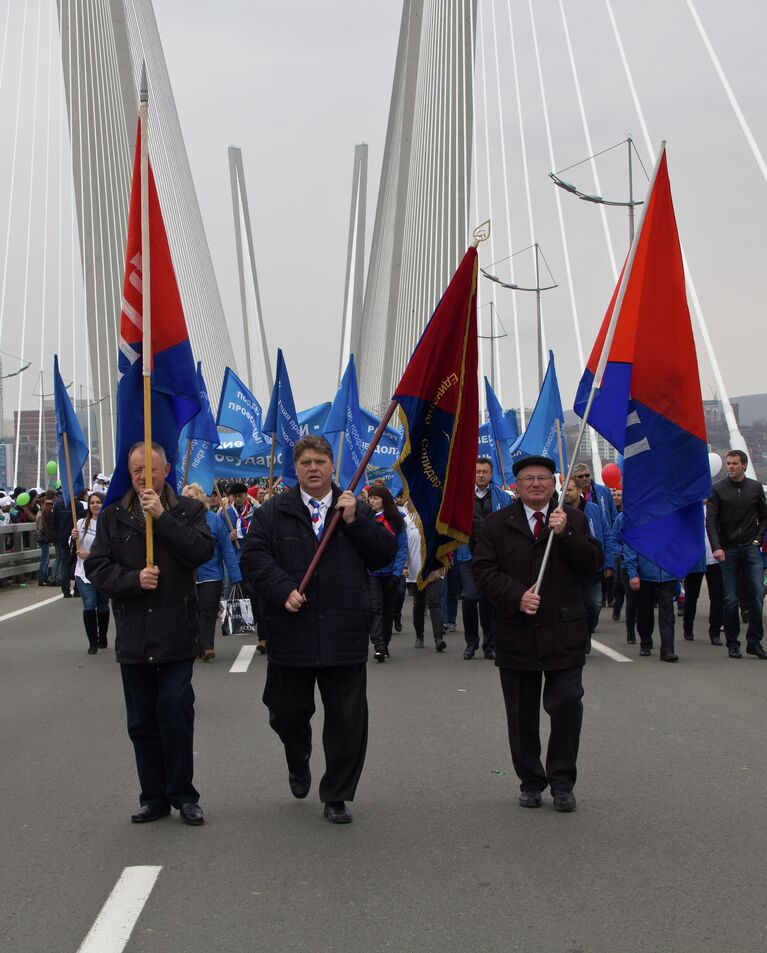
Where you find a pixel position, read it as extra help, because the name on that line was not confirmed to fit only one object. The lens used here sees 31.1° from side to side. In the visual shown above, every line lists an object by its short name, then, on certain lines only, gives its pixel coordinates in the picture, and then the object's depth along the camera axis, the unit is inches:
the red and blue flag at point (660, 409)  248.4
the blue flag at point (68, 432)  517.0
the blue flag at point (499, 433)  822.3
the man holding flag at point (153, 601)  213.5
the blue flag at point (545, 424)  725.3
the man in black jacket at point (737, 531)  442.3
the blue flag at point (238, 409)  818.8
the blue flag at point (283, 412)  649.0
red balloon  671.8
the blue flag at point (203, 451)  667.4
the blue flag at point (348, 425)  706.8
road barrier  851.4
